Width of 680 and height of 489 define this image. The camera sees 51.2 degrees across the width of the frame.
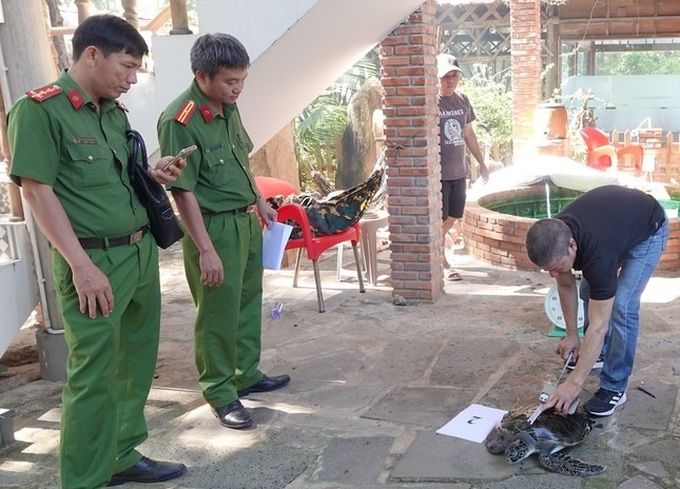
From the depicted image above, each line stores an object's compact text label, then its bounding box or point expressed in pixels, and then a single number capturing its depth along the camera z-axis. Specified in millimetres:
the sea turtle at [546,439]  2912
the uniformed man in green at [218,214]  3207
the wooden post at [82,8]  4363
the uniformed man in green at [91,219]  2484
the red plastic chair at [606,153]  9242
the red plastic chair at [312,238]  5319
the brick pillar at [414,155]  5152
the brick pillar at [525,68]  9773
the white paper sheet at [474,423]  3293
